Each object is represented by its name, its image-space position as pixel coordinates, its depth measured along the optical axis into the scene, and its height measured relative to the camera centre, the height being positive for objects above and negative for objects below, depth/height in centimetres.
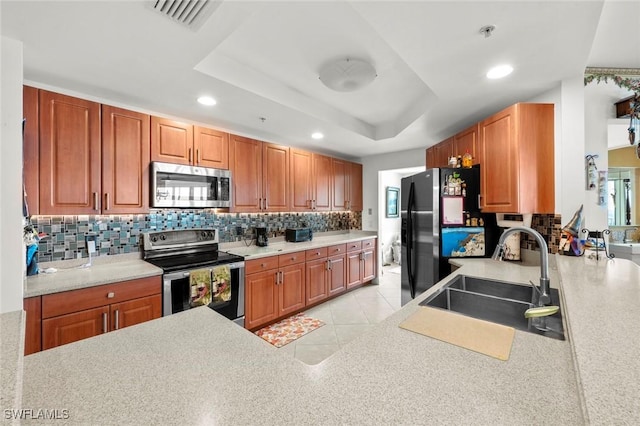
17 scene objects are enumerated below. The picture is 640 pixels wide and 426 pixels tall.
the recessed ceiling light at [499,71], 178 +96
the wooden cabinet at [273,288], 283 -83
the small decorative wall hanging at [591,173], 203 +29
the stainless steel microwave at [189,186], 247 +29
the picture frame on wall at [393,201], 615 +29
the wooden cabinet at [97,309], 171 -64
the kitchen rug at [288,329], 279 -127
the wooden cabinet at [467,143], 255 +71
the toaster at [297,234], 382 -29
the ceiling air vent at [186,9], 125 +98
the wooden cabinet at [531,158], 207 +42
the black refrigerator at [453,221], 246 -8
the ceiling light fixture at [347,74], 195 +105
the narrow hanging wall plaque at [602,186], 204 +19
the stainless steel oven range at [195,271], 225 -50
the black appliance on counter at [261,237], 342 -28
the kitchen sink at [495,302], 124 -50
